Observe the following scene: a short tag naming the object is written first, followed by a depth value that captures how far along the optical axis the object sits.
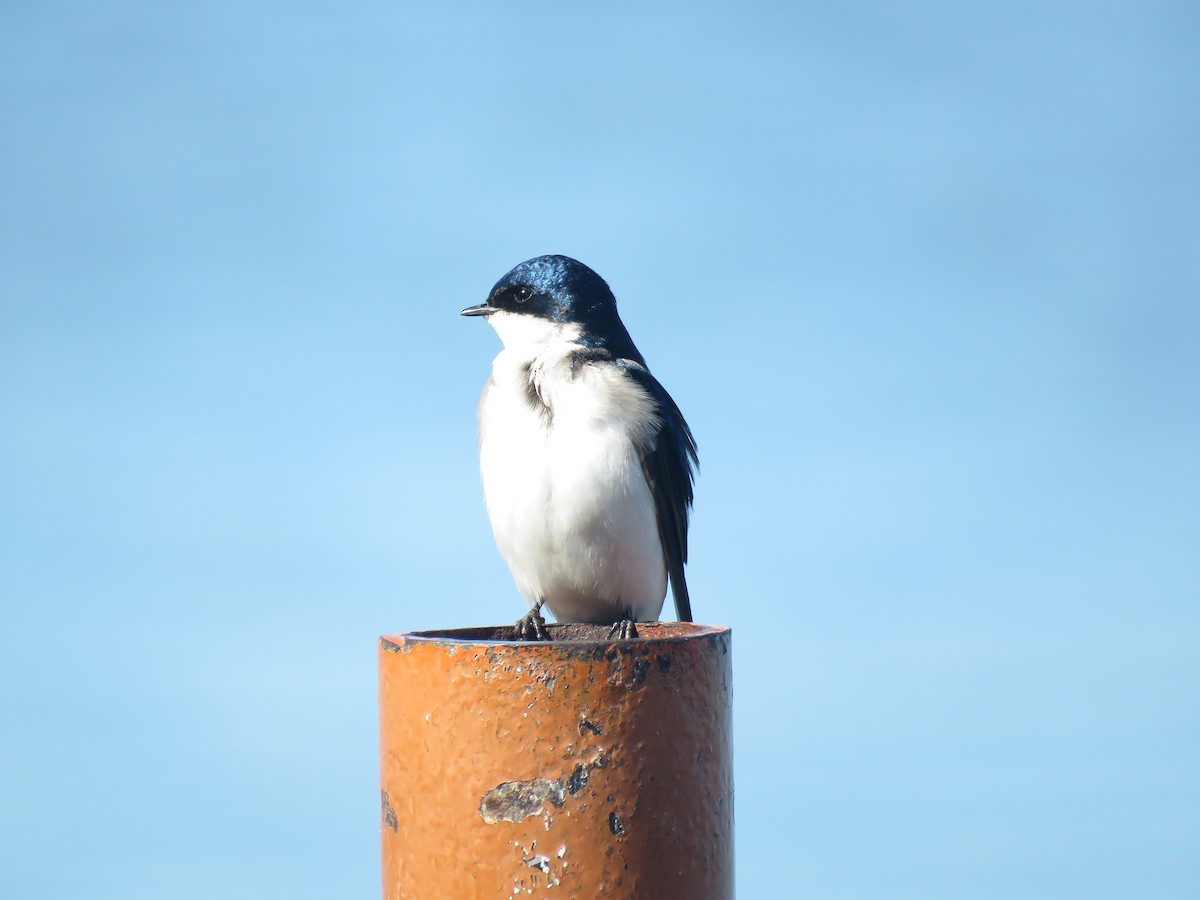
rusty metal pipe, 7.19
